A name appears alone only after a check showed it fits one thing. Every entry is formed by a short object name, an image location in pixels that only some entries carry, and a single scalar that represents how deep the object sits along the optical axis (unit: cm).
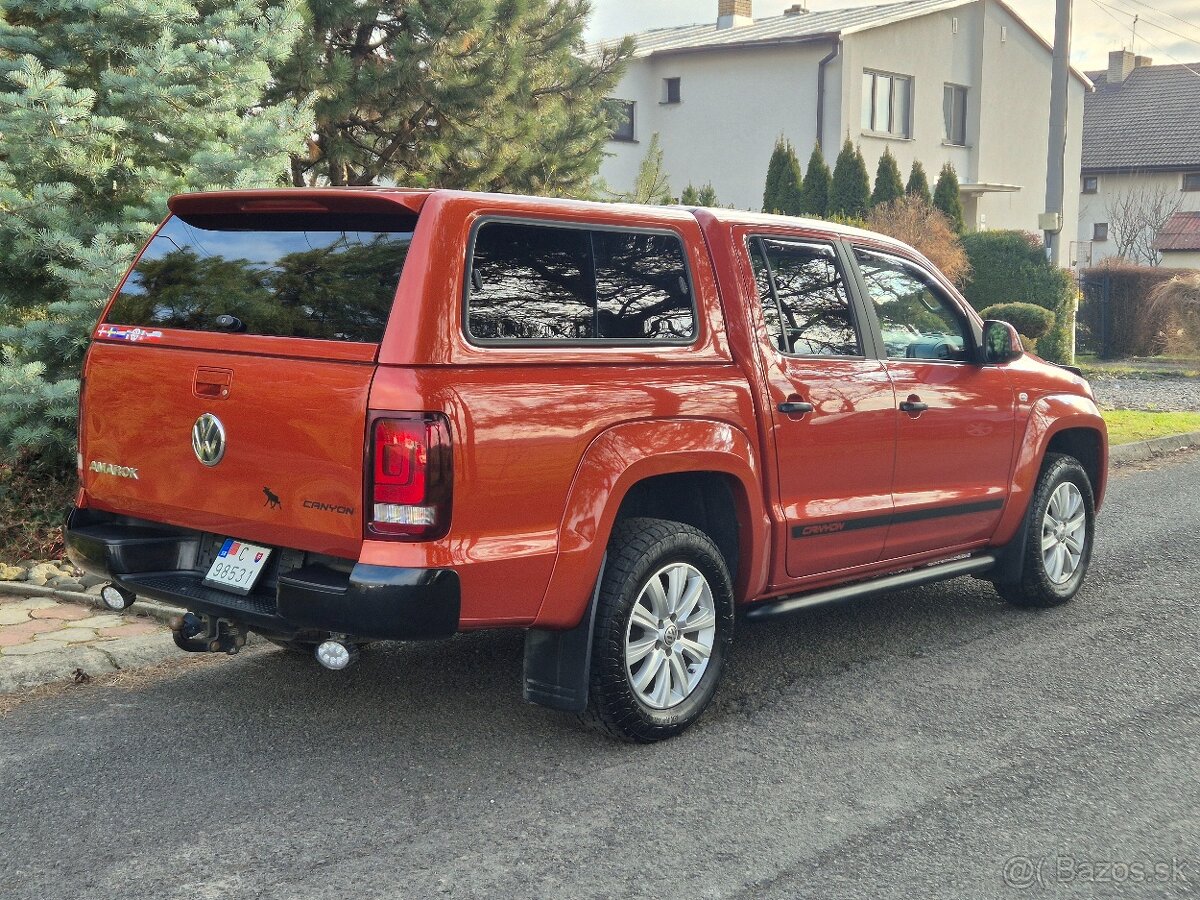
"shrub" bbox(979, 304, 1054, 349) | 1859
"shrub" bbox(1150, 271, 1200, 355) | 2484
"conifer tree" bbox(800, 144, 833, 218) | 2641
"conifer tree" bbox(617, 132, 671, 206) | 1395
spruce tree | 701
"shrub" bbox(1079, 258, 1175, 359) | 2528
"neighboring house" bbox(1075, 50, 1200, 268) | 4891
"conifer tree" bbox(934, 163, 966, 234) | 2609
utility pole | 1753
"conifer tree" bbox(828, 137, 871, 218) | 2600
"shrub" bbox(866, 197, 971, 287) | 2116
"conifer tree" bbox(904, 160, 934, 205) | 2620
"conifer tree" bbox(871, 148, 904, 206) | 2594
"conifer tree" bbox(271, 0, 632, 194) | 1033
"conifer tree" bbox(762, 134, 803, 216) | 2652
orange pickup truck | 408
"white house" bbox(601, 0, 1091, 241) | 2961
